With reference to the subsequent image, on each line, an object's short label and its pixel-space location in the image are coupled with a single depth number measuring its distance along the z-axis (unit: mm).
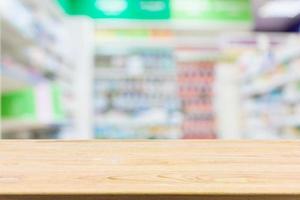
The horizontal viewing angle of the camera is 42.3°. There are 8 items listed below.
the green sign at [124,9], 4746
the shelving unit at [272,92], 3793
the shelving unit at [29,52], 2141
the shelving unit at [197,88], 5457
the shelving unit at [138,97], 4633
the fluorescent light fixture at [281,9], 4970
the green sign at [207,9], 5164
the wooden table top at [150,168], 395
